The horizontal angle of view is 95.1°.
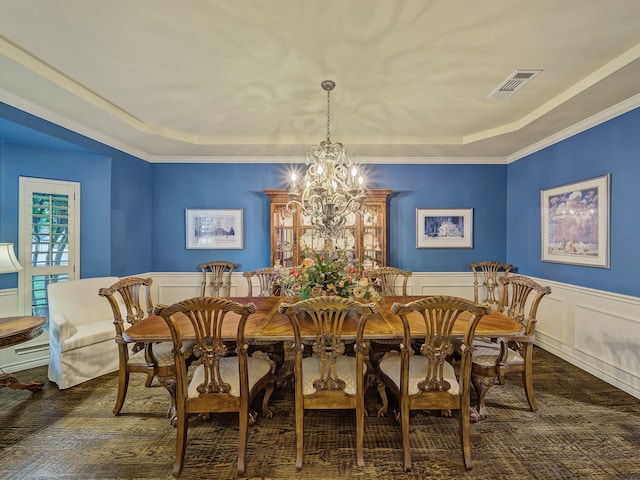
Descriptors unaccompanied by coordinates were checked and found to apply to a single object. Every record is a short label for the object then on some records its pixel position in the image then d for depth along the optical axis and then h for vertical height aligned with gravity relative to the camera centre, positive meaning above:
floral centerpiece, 2.36 -0.34
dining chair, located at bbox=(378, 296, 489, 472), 1.68 -0.89
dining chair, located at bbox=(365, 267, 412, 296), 3.34 -0.50
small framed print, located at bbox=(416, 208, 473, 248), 4.45 +0.15
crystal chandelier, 2.53 +0.43
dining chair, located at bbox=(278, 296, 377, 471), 1.66 -0.85
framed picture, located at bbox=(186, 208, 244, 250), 4.44 +0.13
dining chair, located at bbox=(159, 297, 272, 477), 1.74 -0.92
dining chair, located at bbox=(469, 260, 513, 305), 4.18 -0.57
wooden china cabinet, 4.15 +0.07
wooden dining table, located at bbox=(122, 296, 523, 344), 1.93 -0.64
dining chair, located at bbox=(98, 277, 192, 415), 2.18 -0.93
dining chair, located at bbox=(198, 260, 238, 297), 4.30 -0.58
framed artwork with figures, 2.96 +0.18
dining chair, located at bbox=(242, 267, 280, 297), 3.53 -0.51
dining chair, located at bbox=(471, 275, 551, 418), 2.18 -0.93
